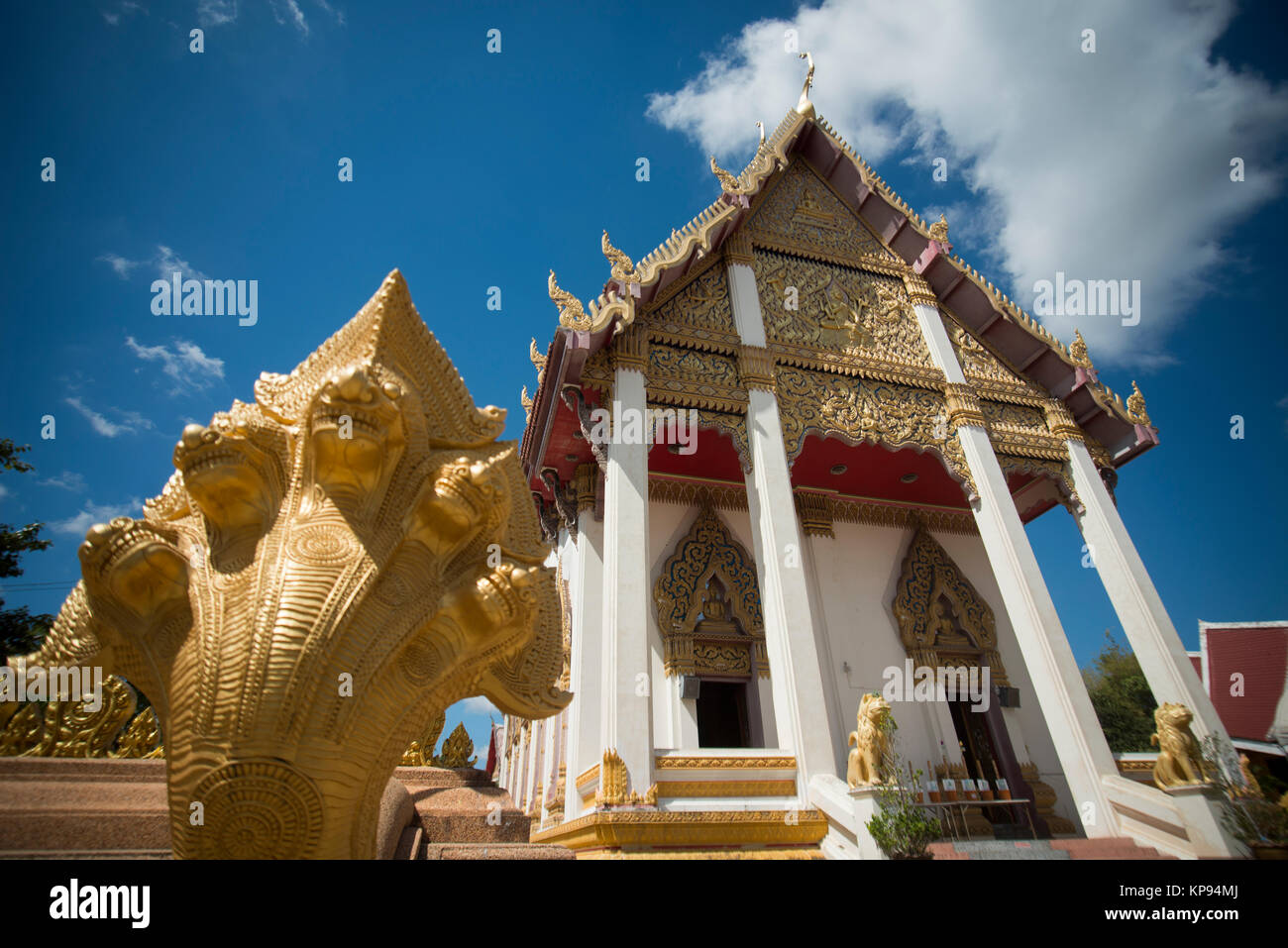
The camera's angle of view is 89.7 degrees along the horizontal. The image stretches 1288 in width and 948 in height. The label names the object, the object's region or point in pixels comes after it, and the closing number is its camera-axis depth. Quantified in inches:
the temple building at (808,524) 177.3
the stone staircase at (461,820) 74.9
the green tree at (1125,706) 656.4
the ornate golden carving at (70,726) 77.2
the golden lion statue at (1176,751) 172.7
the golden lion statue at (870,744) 153.2
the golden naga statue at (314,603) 40.0
